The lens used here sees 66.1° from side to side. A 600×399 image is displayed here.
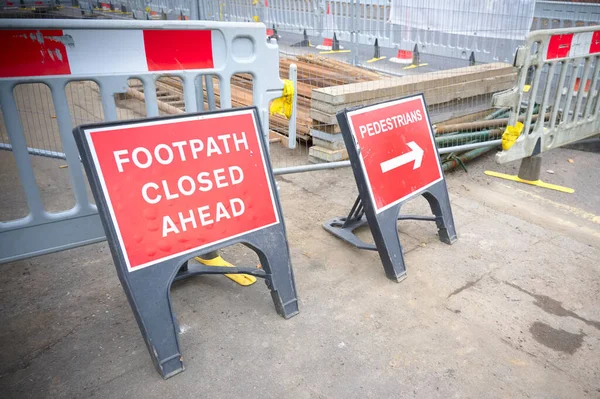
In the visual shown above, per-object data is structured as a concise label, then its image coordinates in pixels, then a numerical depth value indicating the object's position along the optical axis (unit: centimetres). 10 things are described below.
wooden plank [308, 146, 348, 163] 536
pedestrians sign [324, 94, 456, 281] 334
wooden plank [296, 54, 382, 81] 683
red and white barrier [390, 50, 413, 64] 920
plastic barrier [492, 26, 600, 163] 446
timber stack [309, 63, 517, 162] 525
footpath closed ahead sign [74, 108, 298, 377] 241
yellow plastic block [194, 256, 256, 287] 338
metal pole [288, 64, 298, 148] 370
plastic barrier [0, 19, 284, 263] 261
